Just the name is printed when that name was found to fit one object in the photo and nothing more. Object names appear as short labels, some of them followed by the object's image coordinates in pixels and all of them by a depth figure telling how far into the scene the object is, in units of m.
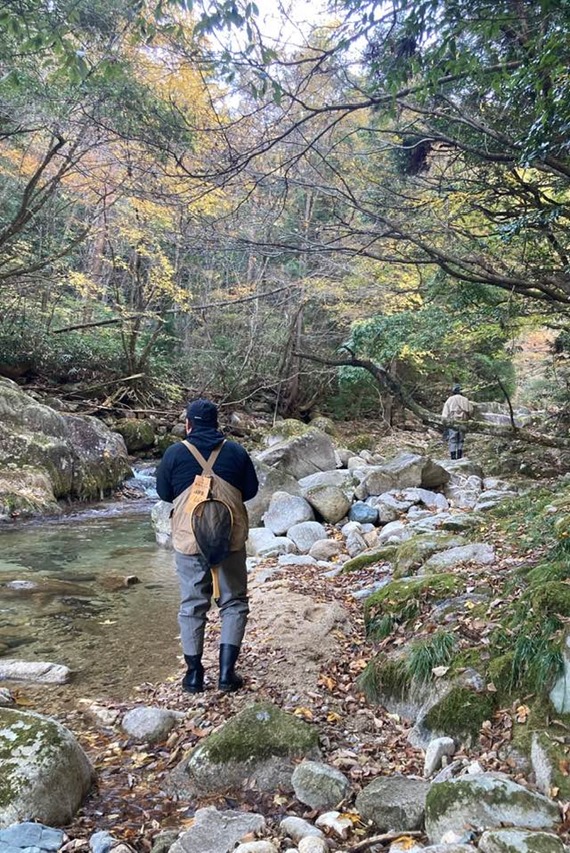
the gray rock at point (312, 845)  2.12
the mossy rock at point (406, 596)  4.25
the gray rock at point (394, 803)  2.29
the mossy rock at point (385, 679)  3.38
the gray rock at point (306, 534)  8.07
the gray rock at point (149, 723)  3.30
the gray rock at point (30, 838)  2.17
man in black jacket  3.65
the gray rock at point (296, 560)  7.27
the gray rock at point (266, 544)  7.95
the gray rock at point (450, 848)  1.95
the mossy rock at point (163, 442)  15.40
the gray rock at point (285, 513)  8.81
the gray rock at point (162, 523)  8.69
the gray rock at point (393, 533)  7.43
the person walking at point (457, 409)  12.48
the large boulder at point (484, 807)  2.10
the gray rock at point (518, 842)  1.88
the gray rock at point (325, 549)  7.54
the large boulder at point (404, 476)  9.71
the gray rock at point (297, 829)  2.27
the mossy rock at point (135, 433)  14.87
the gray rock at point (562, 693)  2.65
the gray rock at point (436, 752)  2.66
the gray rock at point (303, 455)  11.91
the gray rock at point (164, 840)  2.21
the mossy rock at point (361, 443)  17.16
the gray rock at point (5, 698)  3.66
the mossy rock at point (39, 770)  2.39
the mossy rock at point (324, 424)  19.15
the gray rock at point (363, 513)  8.76
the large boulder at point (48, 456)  10.38
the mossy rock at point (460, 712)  2.83
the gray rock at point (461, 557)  5.07
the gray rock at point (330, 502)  9.04
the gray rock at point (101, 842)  2.23
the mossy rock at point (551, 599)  3.09
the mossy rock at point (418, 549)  5.54
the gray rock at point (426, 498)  9.23
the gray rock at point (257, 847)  2.11
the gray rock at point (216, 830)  2.16
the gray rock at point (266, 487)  9.68
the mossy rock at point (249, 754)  2.72
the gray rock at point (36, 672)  4.09
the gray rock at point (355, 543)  7.56
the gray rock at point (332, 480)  10.35
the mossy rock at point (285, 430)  15.73
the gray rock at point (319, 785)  2.50
